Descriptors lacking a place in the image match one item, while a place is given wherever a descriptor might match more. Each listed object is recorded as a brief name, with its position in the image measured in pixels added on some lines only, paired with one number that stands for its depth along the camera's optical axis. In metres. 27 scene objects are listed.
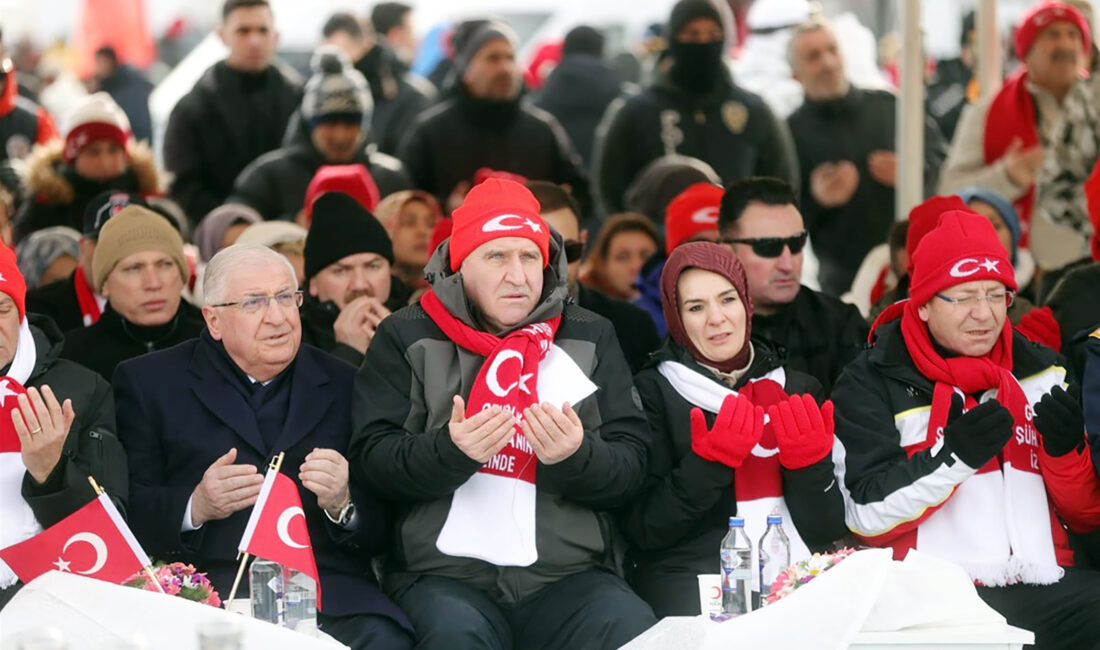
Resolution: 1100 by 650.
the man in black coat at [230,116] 18.23
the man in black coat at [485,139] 17.62
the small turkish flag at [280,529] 8.97
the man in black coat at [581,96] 21.58
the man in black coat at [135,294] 11.72
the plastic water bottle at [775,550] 9.37
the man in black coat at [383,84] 22.36
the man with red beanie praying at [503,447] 9.50
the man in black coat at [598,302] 12.32
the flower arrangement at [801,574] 8.67
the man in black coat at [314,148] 17.03
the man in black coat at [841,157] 17.58
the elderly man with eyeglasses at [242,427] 9.77
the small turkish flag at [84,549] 9.16
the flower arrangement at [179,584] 8.70
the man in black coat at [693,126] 17.48
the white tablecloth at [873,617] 8.35
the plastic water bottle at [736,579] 8.99
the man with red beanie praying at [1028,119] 15.52
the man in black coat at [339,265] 12.23
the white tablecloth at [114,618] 8.24
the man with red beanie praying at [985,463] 9.90
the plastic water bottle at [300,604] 8.98
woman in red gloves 9.80
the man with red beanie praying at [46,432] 9.18
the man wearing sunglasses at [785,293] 11.80
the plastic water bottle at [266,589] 9.28
